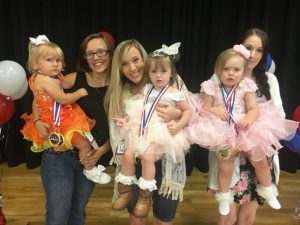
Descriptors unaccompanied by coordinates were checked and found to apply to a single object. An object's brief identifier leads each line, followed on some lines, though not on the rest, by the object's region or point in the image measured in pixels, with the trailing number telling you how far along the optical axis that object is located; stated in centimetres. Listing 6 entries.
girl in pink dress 207
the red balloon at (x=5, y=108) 266
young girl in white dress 206
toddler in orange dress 213
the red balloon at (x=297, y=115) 246
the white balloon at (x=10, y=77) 250
